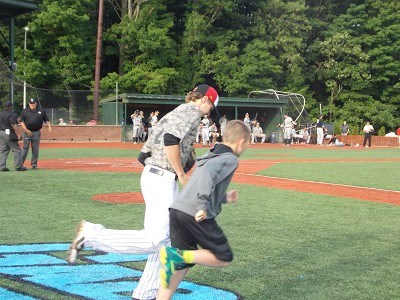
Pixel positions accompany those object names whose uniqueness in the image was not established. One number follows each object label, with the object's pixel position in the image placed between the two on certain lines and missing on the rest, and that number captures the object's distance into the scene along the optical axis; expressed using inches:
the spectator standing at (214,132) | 1476.9
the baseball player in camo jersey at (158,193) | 188.5
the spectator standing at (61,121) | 1449.3
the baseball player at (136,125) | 1400.1
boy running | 170.2
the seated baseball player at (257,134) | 1627.7
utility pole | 1521.9
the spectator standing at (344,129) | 1793.8
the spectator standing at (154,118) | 1345.2
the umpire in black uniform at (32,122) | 620.1
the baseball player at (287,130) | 1513.3
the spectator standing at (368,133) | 1569.9
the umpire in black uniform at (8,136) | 619.8
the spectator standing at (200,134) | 1490.7
